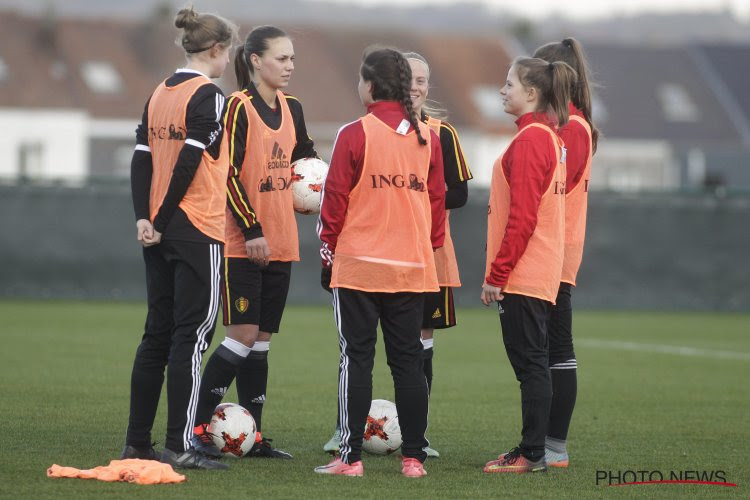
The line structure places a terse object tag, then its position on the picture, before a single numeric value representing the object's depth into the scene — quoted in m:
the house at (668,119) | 106.62
